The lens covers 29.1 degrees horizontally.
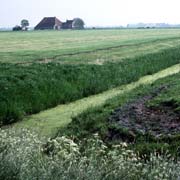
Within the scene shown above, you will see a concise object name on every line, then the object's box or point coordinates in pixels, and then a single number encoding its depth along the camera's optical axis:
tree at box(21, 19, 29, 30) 98.91
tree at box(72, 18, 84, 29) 97.13
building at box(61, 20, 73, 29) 94.39
